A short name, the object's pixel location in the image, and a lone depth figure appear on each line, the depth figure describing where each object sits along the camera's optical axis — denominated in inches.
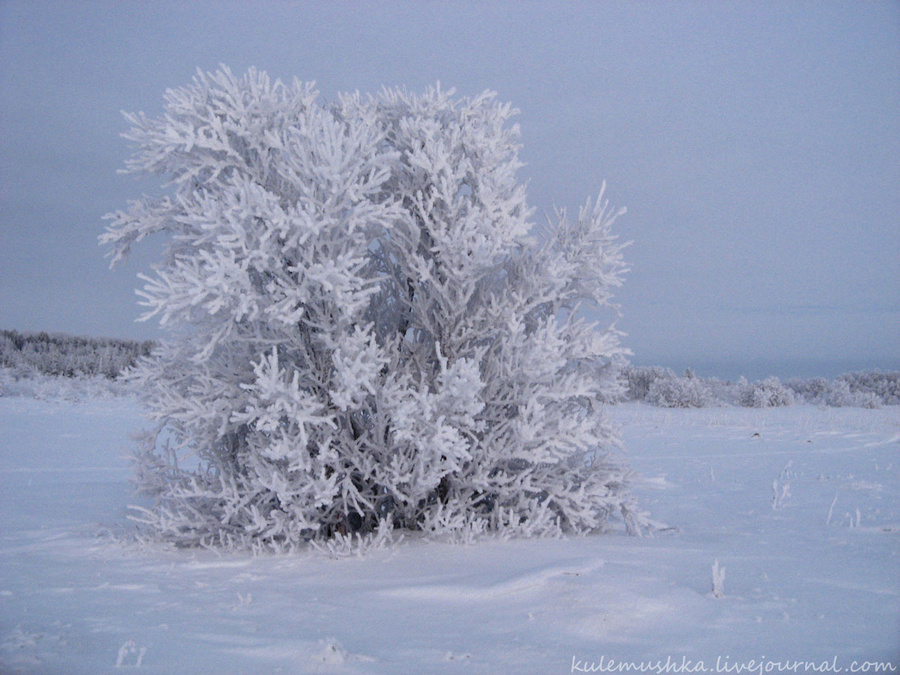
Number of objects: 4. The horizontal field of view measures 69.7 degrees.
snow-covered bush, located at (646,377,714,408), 1034.7
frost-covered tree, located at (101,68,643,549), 211.2
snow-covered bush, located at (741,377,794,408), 1011.1
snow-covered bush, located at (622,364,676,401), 1250.6
